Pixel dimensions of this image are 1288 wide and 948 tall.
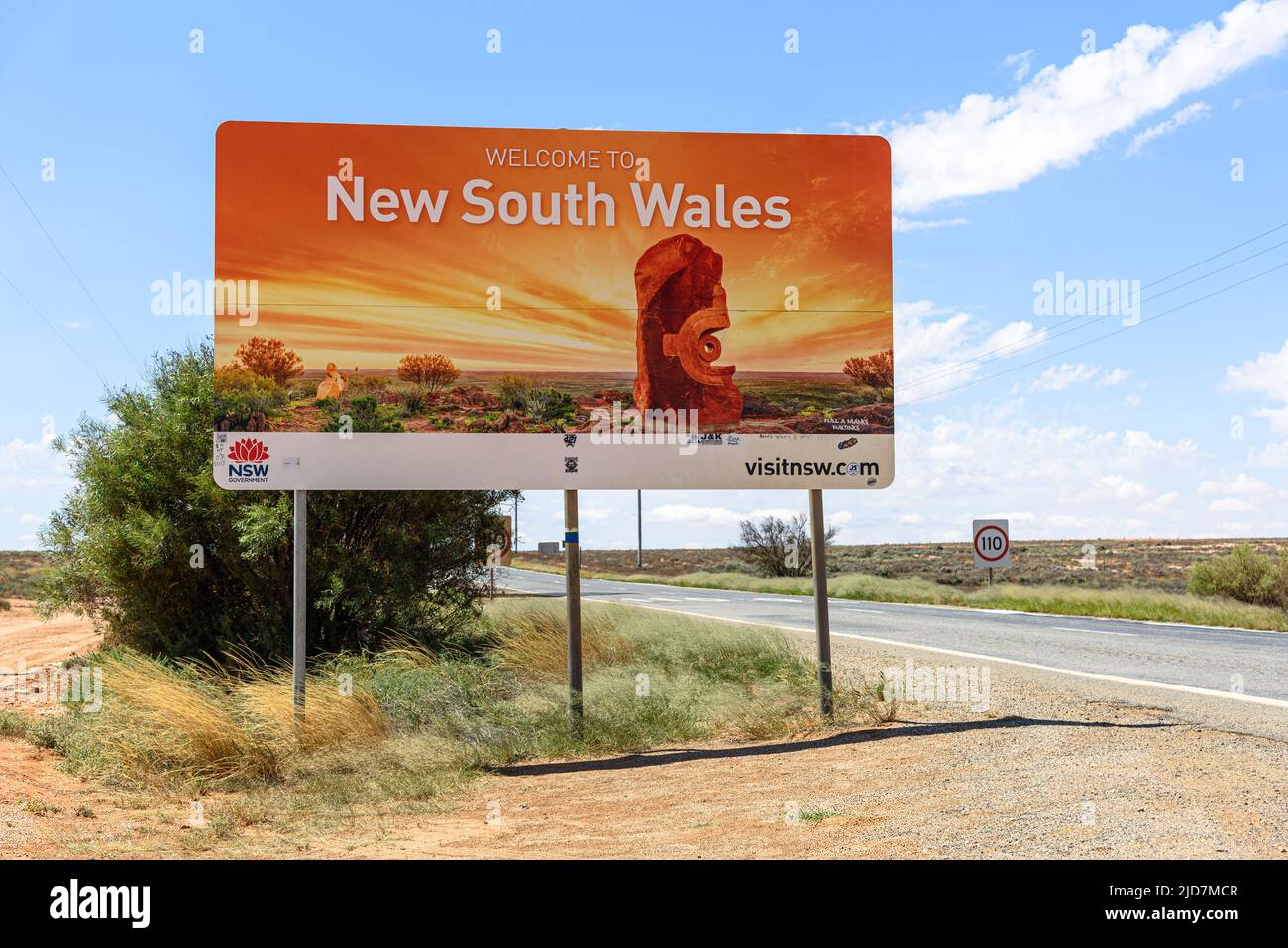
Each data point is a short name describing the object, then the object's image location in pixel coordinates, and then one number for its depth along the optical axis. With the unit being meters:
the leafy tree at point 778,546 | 50.66
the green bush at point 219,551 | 13.23
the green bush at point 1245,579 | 29.41
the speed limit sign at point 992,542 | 28.84
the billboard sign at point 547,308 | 10.44
